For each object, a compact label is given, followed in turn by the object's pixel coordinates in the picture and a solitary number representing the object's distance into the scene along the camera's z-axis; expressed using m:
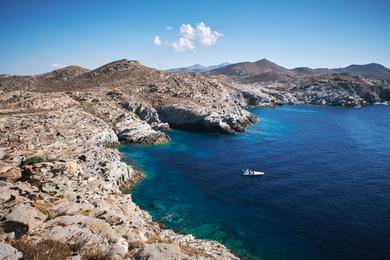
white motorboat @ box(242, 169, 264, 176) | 60.81
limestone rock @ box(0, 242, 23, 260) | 18.52
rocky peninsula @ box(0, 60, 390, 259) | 23.95
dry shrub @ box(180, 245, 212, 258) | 27.41
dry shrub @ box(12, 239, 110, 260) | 20.06
